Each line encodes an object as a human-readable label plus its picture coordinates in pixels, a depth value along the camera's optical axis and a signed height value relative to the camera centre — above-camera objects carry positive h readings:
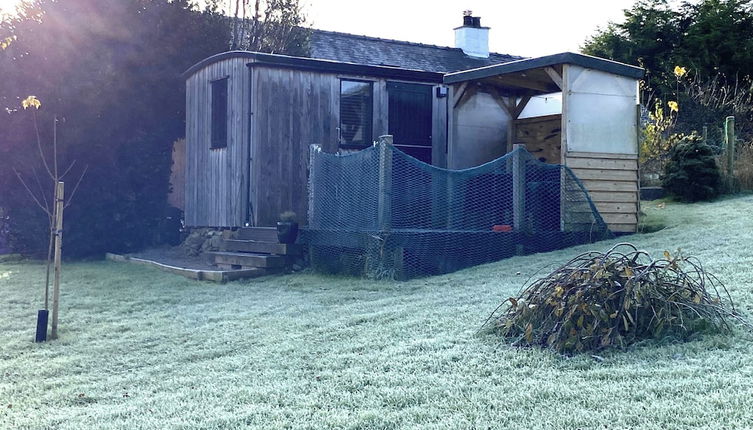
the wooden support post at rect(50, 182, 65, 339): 6.16 -0.16
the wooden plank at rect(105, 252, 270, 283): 9.15 -0.53
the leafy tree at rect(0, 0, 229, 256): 12.62 +2.13
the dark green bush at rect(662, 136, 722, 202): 11.41 +0.94
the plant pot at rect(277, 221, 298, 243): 9.62 +0.00
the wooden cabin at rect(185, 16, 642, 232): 9.95 +1.65
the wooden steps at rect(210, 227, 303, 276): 9.59 -0.29
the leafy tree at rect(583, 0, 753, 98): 18.59 +5.10
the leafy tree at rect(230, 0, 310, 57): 16.36 +4.38
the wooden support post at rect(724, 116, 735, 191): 11.77 +1.30
